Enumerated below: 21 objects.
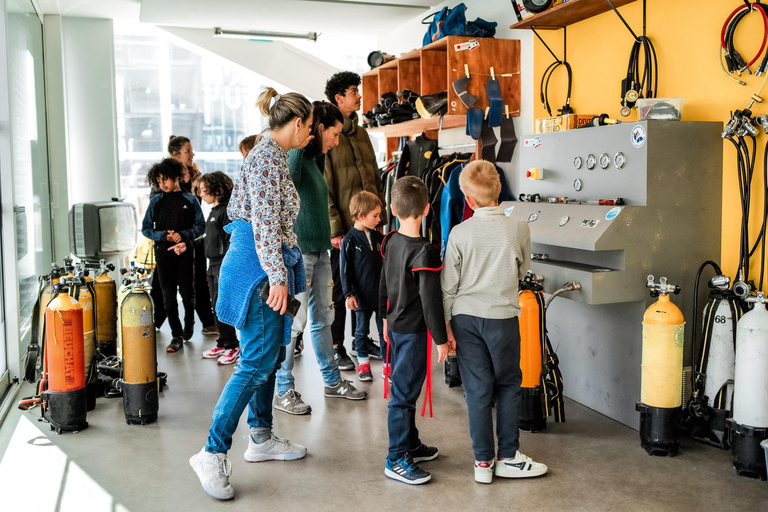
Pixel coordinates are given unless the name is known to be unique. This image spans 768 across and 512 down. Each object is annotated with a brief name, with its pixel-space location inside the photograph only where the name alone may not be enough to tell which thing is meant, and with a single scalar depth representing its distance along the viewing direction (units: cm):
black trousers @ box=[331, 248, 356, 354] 469
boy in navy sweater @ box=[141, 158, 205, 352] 510
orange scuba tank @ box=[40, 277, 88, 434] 339
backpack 494
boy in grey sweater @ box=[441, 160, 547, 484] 275
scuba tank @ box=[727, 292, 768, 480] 284
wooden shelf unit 488
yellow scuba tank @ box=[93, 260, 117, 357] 432
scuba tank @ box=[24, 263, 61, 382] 398
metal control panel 324
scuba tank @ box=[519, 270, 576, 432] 337
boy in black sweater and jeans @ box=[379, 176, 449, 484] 275
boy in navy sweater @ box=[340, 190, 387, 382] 412
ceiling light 695
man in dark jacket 456
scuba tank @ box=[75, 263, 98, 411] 383
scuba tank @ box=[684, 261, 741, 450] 311
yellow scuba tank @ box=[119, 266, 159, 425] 356
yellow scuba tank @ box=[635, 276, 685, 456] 304
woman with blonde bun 266
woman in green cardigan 358
